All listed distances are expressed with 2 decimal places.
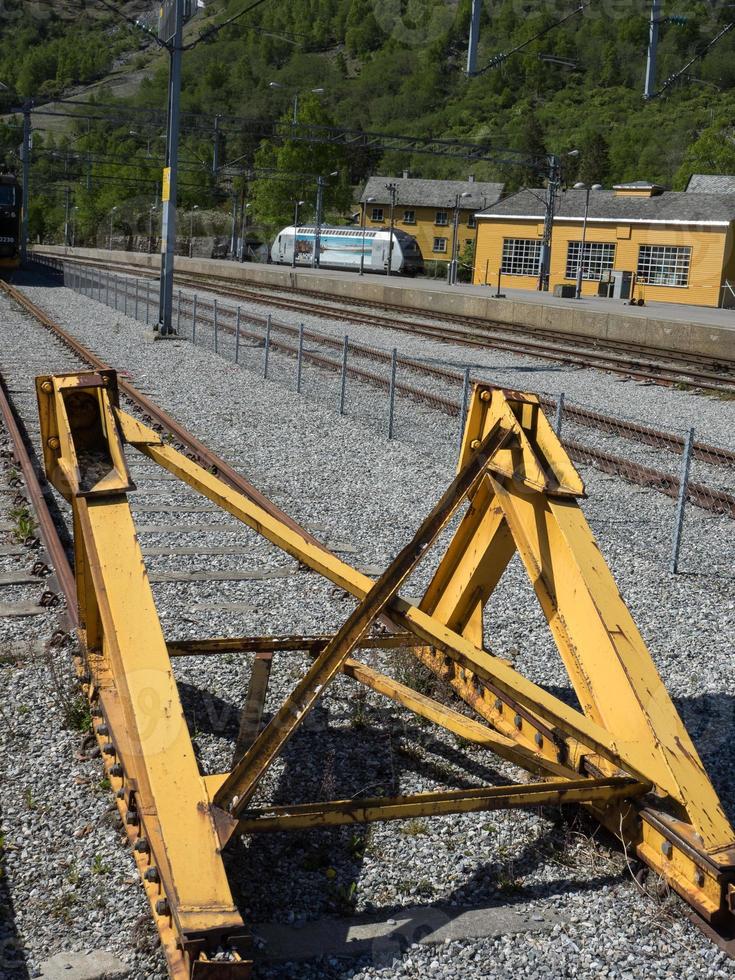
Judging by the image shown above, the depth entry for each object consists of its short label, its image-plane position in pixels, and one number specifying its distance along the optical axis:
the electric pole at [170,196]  22.98
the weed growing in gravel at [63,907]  3.69
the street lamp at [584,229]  47.22
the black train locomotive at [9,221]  41.47
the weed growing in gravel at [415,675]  5.65
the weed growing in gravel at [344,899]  3.87
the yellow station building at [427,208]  94.19
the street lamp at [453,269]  53.66
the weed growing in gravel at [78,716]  5.04
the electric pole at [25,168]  51.22
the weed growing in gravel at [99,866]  3.93
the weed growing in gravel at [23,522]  8.32
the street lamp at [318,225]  63.92
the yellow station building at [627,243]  50.19
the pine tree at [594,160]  109.50
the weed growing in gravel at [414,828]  4.38
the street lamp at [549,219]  46.12
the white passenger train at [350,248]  65.94
